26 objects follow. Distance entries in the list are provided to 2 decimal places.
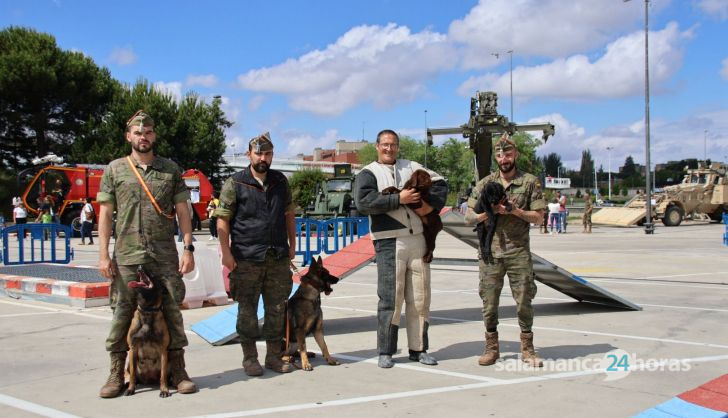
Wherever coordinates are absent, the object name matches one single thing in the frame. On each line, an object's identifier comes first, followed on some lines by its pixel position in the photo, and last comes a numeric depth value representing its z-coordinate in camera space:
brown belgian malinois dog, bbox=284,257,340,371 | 5.77
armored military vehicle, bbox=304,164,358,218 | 27.13
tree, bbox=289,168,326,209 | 47.72
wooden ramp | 32.75
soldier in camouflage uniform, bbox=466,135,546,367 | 5.73
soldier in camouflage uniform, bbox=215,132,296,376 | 5.50
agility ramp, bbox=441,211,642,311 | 7.60
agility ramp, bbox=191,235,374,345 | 6.80
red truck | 27.56
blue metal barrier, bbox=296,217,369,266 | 15.61
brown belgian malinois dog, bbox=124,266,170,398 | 4.82
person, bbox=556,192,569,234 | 29.33
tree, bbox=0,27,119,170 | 40.69
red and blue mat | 3.87
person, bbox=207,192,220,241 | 22.37
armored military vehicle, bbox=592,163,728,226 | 33.47
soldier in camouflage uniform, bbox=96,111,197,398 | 4.89
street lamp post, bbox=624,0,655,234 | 27.17
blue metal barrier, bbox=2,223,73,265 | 14.45
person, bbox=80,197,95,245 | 23.43
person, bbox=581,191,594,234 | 28.63
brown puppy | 5.69
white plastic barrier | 9.46
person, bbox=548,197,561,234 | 29.39
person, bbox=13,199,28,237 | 26.38
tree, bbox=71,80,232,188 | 41.44
